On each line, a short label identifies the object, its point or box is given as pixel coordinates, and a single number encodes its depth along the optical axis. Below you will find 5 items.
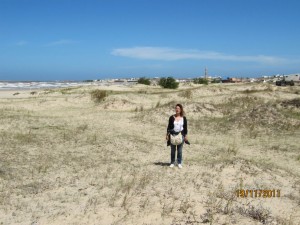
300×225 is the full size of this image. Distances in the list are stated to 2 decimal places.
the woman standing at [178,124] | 11.14
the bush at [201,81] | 85.86
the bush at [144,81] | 78.00
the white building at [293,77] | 93.52
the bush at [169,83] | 65.12
